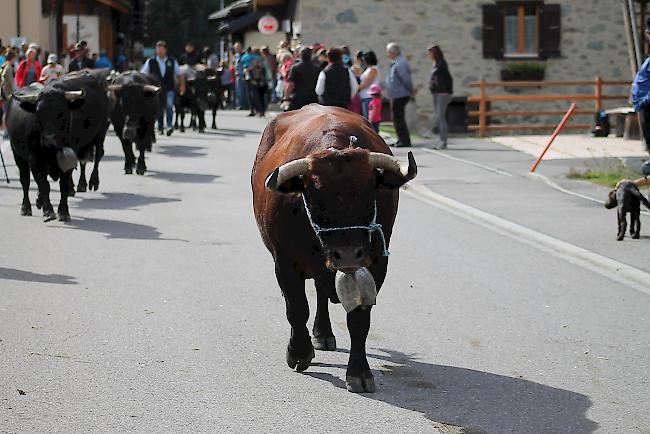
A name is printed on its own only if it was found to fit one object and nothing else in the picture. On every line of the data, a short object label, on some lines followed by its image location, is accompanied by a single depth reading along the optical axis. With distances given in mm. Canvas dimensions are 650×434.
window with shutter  35188
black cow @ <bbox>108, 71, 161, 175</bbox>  20266
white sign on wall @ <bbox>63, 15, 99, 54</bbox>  51650
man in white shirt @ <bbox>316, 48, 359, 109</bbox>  19719
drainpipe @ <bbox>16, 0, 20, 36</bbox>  42966
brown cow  6570
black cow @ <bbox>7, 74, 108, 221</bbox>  14688
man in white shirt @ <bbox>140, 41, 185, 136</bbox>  27000
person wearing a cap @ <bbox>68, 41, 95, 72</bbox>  29656
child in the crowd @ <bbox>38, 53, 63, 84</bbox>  24909
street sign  43812
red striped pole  19311
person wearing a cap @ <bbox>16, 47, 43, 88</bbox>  26469
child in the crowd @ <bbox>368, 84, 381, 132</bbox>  25078
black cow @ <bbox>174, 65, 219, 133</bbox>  30328
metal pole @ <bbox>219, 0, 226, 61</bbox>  67350
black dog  12672
